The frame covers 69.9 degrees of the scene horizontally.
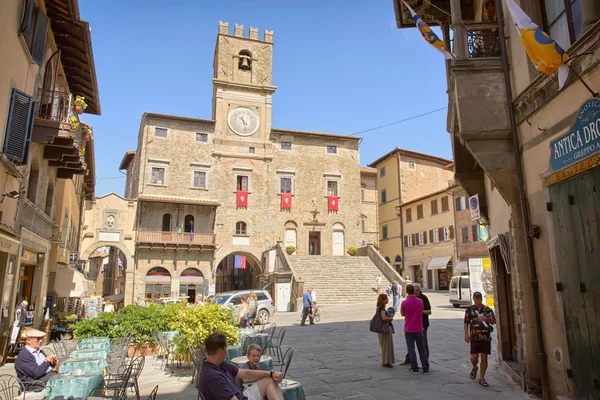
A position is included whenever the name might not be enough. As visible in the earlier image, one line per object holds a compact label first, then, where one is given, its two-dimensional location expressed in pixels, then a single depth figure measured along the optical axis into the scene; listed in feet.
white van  72.54
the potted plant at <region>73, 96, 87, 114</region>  39.42
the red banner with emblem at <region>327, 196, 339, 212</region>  125.80
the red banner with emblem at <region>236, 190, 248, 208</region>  116.26
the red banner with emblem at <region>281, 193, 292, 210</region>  121.19
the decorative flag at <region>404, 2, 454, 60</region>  24.11
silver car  63.67
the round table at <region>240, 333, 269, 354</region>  29.45
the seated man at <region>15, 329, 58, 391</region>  19.24
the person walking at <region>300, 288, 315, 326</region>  57.77
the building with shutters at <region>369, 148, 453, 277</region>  140.56
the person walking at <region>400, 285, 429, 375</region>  26.04
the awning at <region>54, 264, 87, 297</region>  53.31
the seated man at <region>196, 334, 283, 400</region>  12.96
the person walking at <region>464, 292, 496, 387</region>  23.00
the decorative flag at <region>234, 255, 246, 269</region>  116.67
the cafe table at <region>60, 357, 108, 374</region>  21.17
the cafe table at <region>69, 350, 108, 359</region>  23.79
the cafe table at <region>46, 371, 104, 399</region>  17.79
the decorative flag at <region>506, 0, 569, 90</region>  15.28
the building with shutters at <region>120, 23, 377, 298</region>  106.83
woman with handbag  28.27
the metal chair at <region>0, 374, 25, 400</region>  17.74
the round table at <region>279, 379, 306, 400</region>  15.75
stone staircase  89.15
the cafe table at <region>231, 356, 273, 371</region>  21.11
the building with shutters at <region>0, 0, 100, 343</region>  28.76
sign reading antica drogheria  14.78
